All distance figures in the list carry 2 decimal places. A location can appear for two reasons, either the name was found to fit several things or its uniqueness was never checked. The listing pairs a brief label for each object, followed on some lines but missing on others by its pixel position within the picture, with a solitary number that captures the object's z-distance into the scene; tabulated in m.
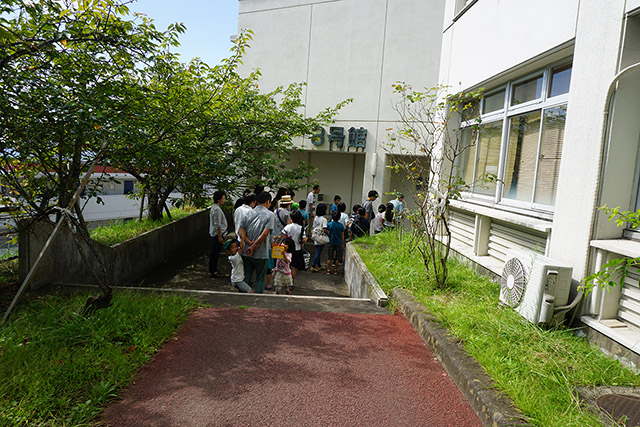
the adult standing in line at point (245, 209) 6.04
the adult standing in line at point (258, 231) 5.91
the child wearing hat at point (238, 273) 6.16
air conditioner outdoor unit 3.88
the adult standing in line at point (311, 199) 12.45
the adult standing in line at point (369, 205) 10.69
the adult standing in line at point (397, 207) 9.69
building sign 14.36
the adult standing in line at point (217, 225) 8.22
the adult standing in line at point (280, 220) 7.80
